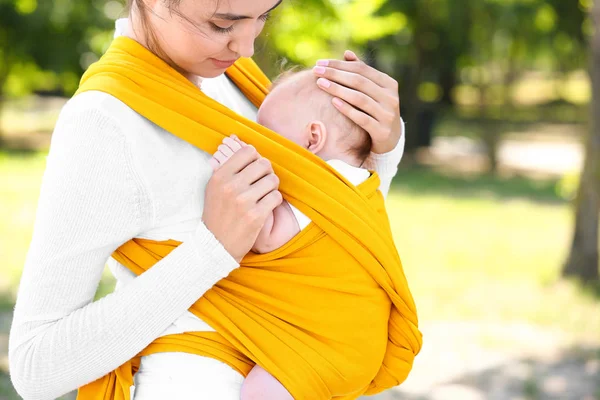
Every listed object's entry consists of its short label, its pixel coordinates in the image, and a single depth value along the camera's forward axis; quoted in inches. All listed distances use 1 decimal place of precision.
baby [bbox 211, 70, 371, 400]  62.4
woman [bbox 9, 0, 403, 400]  53.6
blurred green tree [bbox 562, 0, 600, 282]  251.8
